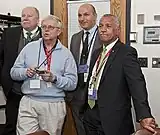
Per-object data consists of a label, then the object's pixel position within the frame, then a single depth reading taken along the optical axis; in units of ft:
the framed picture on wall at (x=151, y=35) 12.01
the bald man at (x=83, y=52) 11.30
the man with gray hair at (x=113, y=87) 9.13
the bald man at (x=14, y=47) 11.53
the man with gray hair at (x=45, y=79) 10.28
